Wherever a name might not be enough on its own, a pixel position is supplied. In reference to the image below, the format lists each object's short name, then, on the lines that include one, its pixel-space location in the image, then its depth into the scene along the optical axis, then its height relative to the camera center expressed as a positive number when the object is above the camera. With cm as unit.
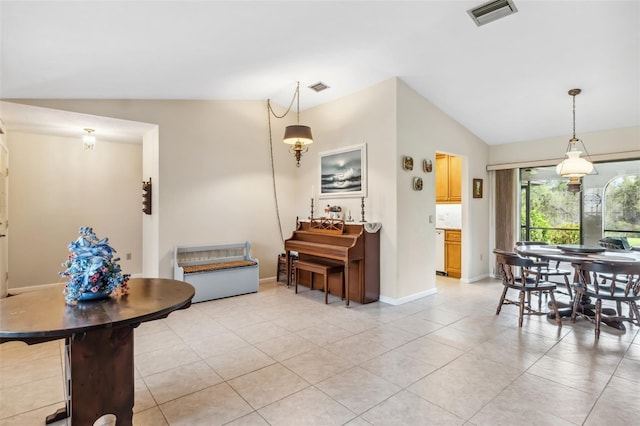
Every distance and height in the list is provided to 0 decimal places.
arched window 492 +7
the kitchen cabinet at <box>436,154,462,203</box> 594 +64
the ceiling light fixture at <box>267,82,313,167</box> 443 +104
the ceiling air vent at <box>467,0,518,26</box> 283 +181
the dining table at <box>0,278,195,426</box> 149 -62
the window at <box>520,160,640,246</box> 496 +12
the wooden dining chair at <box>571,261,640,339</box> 305 -80
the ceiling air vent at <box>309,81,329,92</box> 473 +186
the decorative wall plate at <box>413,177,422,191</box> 460 +42
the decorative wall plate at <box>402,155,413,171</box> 443 +69
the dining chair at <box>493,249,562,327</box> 354 -80
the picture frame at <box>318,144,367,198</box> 480 +64
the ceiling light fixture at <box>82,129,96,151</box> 484 +110
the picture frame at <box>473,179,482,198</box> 578 +44
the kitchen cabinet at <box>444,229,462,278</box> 591 -72
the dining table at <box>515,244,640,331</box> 337 -47
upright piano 430 -53
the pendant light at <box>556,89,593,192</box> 373 +51
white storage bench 452 -79
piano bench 437 -75
